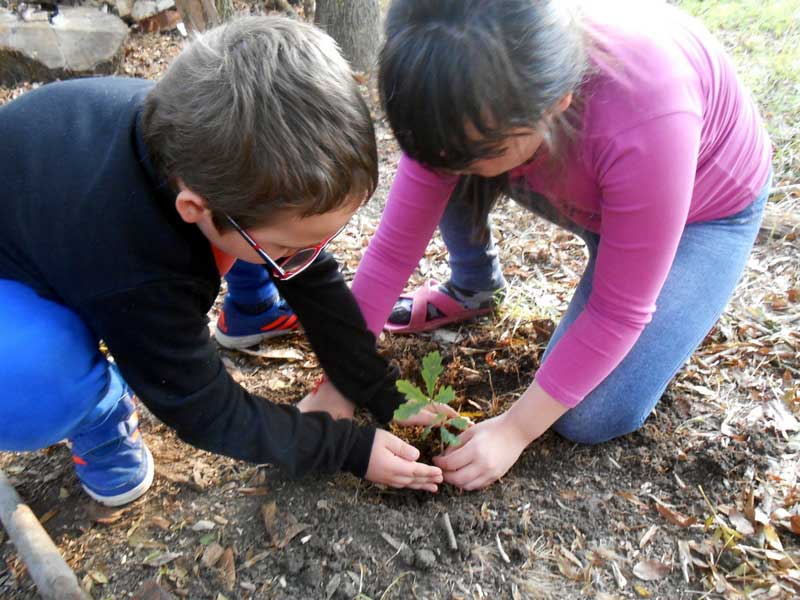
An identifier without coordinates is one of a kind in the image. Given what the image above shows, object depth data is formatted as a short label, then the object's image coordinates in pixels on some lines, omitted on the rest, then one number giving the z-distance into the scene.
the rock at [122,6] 5.57
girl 1.22
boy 1.25
